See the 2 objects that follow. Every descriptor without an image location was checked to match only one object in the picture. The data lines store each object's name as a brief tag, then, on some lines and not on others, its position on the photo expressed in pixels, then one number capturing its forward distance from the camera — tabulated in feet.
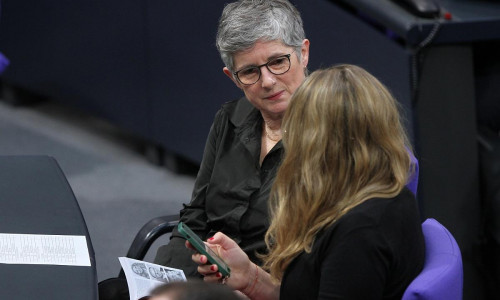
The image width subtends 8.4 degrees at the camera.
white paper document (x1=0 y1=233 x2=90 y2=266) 22.01
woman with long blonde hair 20.78
